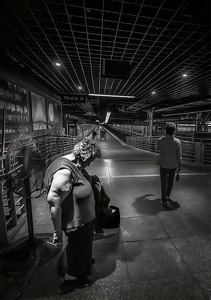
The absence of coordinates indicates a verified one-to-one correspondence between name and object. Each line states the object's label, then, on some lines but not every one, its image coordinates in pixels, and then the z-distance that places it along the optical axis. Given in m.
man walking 3.75
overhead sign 9.92
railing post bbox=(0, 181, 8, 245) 2.63
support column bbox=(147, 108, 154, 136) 17.00
